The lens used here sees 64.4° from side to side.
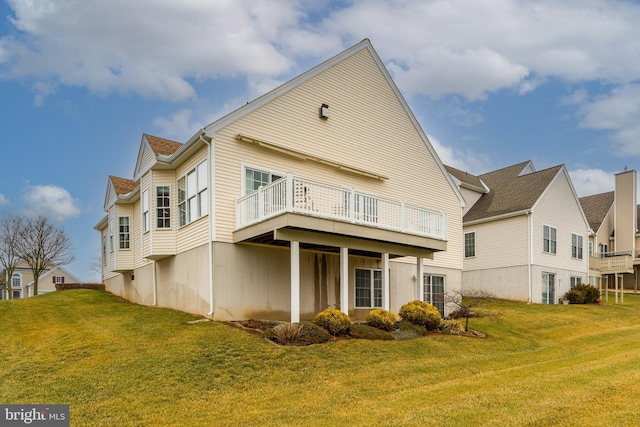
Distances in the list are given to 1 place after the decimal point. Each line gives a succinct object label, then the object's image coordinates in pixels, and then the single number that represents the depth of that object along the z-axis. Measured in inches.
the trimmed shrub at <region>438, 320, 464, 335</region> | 666.8
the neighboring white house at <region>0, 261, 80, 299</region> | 2512.3
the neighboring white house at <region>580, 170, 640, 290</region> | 1567.4
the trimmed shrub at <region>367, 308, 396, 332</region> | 605.6
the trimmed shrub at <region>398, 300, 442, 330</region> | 653.3
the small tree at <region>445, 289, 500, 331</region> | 800.2
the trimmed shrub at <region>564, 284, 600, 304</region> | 1190.3
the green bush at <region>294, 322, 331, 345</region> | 511.2
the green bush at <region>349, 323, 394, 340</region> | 568.1
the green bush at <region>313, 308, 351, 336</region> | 552.7
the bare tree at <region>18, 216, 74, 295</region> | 1651.1
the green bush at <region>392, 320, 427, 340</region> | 597.0
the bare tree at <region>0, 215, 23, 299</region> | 1663.4
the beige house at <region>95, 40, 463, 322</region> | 602.2
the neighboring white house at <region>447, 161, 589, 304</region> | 1147.9
